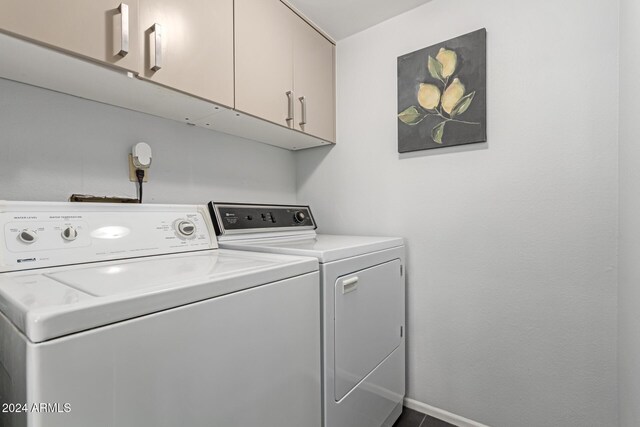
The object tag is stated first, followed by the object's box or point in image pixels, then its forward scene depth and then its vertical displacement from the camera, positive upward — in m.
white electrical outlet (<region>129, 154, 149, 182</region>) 1.35 +0.18
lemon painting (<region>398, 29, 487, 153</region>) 1.46 +0.60
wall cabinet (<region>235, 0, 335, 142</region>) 1.36 +0.75
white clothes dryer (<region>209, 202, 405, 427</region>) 1.07 -0.40
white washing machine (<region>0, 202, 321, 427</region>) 0.48 -0.23
